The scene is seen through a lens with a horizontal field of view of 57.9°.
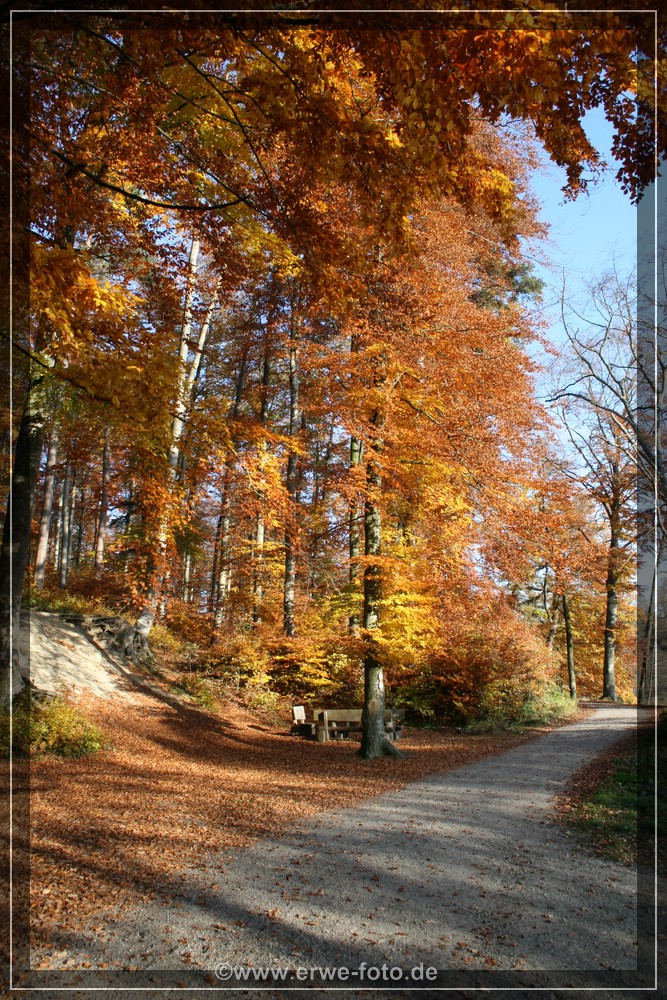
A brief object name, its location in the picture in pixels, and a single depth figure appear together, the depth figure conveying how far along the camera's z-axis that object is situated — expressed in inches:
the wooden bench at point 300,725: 555.5
